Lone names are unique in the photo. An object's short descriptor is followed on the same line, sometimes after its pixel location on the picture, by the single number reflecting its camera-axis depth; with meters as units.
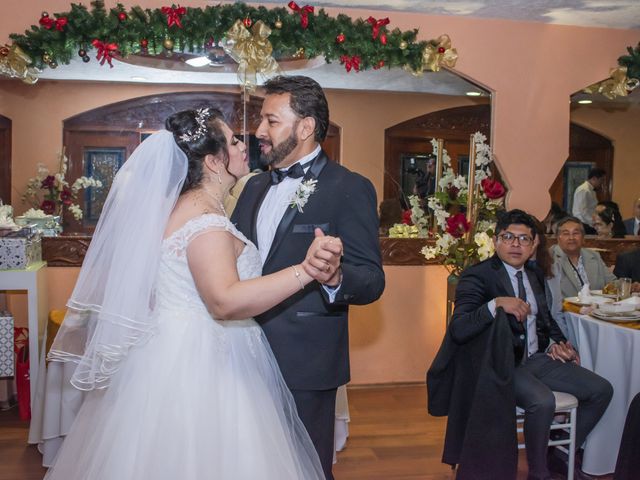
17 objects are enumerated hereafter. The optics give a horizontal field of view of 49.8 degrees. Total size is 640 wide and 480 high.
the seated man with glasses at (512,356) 2.94
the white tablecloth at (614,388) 3.31
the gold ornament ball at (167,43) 4.20
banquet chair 3.22
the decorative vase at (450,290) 4.53
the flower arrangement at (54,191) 4.51
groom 2.09
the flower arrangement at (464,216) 4.21
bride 1.83
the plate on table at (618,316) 3.39
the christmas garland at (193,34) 4.10
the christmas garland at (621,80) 5.07
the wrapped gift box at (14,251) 3.84
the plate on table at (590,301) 3.74
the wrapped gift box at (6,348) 3.89
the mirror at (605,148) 5.21
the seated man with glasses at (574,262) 4.21
